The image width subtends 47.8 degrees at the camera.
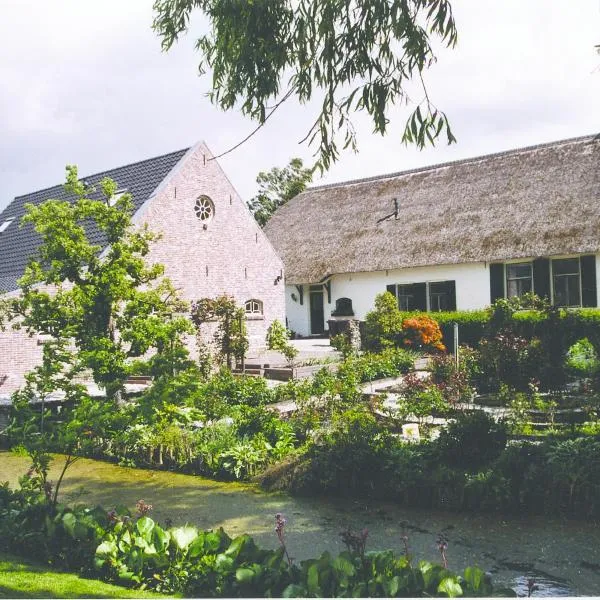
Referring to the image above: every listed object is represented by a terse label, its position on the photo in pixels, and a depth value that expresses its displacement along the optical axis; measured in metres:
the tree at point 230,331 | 15.82
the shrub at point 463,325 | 19.03
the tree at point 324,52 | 4.86
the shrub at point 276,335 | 17.56
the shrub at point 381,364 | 14.23
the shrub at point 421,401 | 9.15
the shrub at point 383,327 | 18.73
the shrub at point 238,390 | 11.51
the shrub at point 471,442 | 7.38
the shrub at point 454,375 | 9.85
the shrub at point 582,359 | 11.30
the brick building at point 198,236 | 19.06
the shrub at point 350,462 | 7.45
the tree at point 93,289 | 9.91
